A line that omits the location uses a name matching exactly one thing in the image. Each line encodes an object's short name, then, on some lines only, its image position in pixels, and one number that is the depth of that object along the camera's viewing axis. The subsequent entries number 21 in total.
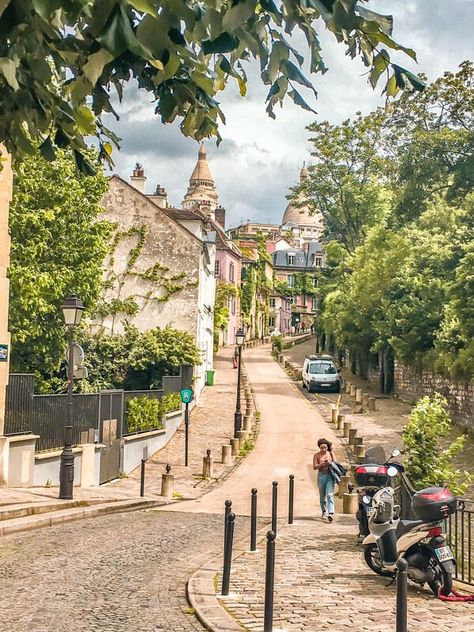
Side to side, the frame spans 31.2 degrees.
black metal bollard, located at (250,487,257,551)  12.29
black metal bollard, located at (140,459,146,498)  20.95
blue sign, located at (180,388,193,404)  28.52
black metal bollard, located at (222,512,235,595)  9.24
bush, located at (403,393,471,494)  13.22
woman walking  17.41
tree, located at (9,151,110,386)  28.56
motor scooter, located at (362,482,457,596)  8.73
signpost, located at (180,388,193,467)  28.49
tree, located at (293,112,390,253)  55.00
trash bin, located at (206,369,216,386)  50.50
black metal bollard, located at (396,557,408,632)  5.52
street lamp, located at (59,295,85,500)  17.62
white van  47.88
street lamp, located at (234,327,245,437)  33.03
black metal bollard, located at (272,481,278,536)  13.28
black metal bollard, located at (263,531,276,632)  7.30
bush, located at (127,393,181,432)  29.88
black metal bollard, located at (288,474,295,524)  16.82
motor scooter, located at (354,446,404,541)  12.70
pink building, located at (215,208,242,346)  69.31
